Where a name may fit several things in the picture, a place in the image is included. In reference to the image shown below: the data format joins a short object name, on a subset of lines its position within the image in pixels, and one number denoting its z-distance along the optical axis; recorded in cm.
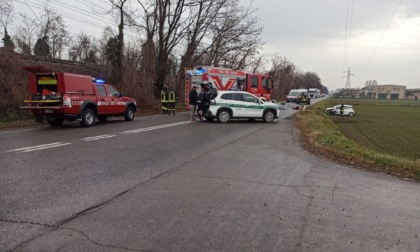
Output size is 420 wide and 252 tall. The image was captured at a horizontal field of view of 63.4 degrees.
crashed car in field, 4516
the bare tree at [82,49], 5042
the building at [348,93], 15410
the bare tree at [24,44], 2216
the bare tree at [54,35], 3218
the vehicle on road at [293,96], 5434
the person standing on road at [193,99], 1834
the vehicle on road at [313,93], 9971
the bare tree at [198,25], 3086
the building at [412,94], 17338
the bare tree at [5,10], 2036
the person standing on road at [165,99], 2249
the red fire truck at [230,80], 2231
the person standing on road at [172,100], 2241
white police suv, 1772
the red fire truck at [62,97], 1351
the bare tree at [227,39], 3247
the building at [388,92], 17225
